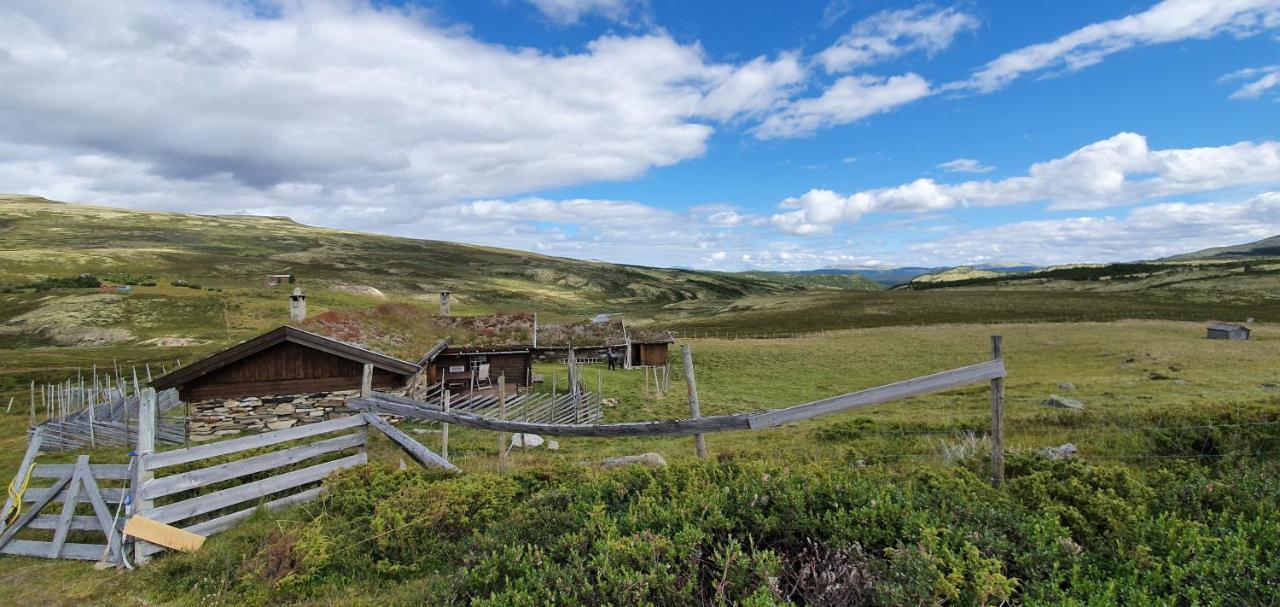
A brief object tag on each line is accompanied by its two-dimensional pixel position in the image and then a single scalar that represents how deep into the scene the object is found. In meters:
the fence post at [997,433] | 6.73
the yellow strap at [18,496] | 7.82
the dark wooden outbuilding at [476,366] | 27.00
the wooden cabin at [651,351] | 37.41
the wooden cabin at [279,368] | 16.81
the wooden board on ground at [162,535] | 6.94
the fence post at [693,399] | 8.58
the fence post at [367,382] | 17.27
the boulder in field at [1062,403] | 17.50
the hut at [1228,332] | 36.50
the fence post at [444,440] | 12.05
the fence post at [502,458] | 9.88
